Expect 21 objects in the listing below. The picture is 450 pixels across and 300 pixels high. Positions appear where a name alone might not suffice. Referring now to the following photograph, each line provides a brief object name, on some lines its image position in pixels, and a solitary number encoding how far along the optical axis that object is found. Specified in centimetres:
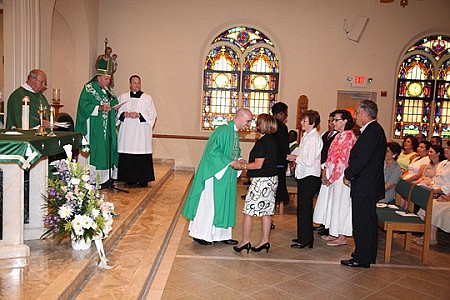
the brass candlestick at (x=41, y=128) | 455
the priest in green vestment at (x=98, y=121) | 668
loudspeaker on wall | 1108
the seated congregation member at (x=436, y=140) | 903
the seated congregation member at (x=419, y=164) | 759
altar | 385
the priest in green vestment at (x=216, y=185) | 564
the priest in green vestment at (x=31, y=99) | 541
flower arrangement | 419
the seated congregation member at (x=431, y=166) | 724
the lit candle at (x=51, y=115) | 476
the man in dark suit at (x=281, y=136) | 660
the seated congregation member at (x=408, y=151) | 866
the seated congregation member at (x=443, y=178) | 664
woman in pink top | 599
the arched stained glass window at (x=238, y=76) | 1144
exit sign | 1130
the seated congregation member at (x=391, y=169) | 679
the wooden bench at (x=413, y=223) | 562
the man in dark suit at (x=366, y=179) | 525
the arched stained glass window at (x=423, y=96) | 1169
